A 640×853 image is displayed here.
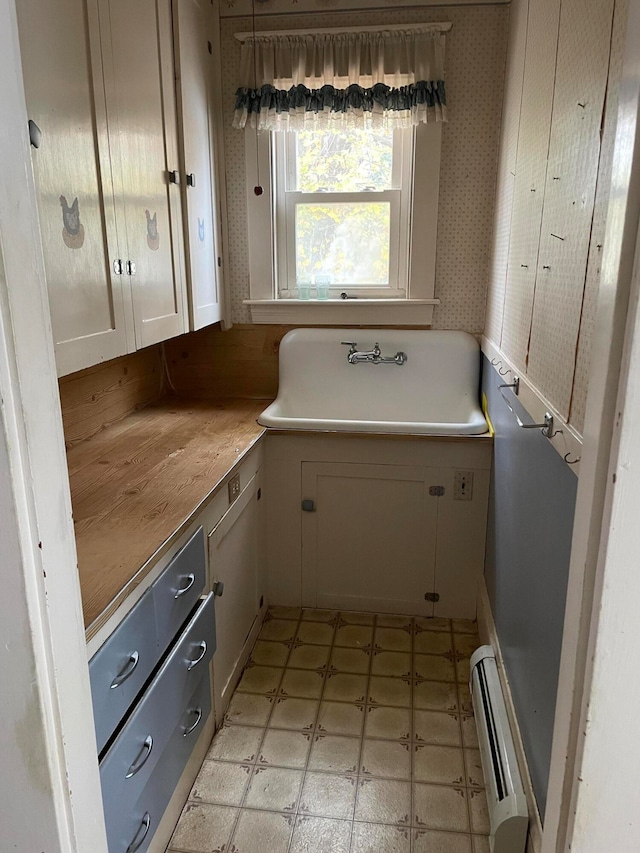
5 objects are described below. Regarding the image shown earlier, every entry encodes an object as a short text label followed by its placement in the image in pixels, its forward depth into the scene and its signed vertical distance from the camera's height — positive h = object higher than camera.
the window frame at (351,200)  2.56 +0.19
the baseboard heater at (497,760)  1.33 -1.19
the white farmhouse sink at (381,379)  2.59 -0.52
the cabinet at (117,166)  1.27 +0.22
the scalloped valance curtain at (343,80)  2.34 +0.65
